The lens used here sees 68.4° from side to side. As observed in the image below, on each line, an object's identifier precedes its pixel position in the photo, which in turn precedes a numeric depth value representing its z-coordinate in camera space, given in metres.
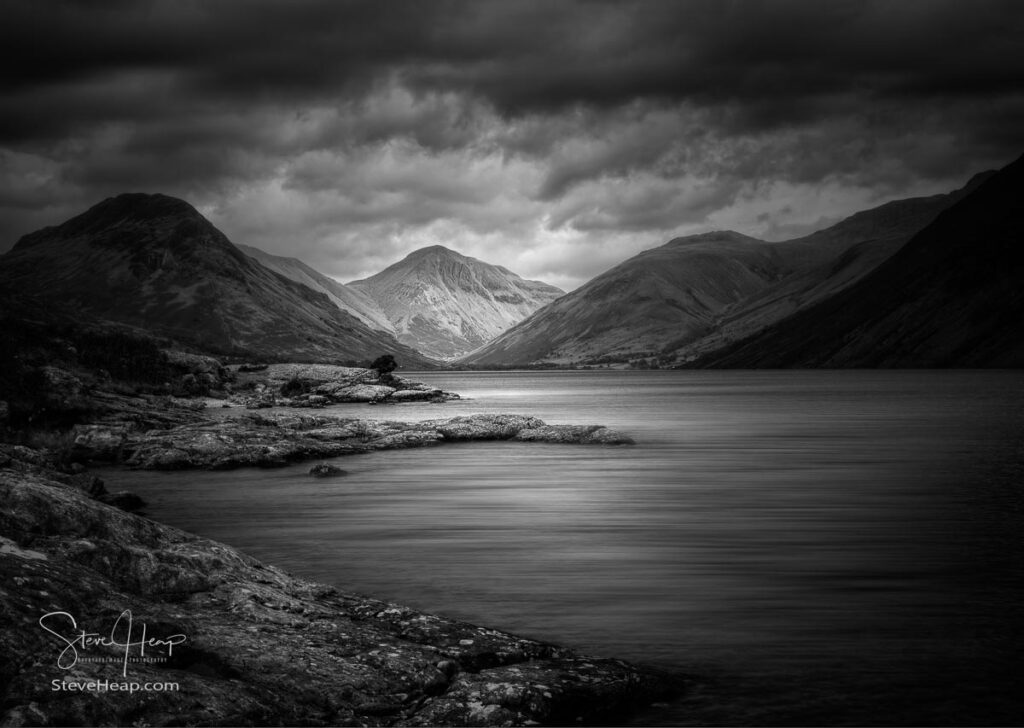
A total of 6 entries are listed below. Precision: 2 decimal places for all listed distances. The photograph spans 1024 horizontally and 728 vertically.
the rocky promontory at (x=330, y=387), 121.88
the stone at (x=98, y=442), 44.41
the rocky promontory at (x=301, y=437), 43.12
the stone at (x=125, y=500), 28.25
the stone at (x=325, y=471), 40.09
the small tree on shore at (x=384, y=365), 145.88
